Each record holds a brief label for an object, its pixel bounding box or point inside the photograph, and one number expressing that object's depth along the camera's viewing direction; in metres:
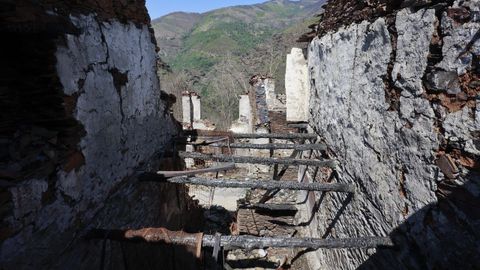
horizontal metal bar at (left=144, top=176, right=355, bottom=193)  3.57
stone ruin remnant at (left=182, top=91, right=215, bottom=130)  17.02
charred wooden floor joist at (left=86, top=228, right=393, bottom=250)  2.72
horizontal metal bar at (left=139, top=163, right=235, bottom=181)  3.91
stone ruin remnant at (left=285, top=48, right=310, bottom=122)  6.35
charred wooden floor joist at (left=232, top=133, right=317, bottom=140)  5.25
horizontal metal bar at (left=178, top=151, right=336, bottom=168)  4.22
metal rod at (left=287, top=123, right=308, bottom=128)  6.18
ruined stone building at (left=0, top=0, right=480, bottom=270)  2.09
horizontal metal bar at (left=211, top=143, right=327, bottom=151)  4.77
